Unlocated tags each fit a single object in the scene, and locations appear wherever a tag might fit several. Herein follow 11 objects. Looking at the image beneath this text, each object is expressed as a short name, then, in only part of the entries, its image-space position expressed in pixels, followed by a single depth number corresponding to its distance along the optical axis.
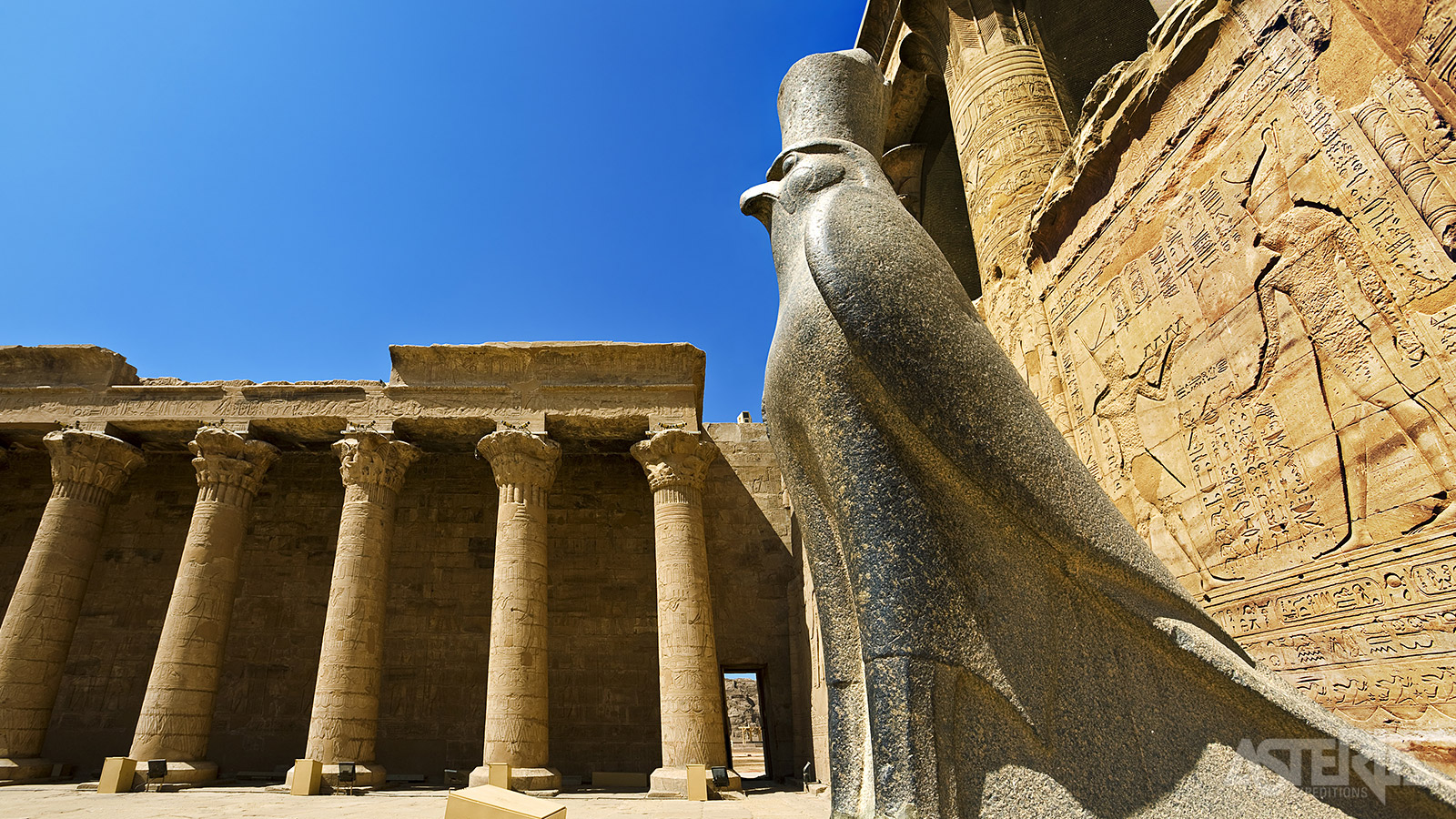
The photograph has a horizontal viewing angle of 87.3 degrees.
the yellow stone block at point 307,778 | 9.68
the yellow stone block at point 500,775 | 9.59
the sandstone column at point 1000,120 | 7.07
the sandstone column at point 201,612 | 10.53
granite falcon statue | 1.78
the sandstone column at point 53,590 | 10.74
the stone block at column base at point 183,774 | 10.08
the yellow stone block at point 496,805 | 4.36
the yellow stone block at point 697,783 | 9.50
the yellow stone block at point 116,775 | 9.62
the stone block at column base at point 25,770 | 10.34
